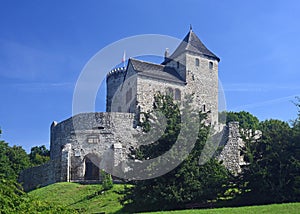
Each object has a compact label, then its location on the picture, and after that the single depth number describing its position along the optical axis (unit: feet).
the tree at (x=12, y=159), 142.46
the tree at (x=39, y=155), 184.44
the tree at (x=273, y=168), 61.98
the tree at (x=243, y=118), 192.85
